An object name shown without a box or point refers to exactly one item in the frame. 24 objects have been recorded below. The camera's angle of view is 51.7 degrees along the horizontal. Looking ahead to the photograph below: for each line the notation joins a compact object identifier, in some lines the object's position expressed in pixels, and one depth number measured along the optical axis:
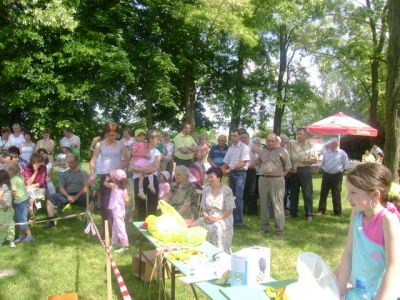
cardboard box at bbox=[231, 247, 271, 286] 2.68
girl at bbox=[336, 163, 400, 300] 1.97
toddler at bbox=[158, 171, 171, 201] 7.37
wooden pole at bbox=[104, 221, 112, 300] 3.41
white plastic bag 2.07
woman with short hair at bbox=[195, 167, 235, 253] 5.03
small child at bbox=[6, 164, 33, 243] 6.46
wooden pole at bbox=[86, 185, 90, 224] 7.25
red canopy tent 11.73
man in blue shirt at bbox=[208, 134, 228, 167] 8.30
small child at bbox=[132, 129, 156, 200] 6.82
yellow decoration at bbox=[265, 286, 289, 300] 2.20
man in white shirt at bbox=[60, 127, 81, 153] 9.43
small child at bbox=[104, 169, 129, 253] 5.88
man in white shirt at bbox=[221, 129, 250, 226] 7.44
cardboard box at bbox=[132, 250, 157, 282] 4.68
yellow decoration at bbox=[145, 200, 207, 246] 3.81
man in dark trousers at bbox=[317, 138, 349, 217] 8.45
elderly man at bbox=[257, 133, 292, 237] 6.73
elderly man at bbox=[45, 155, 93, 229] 7.52
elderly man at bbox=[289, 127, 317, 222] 8.09
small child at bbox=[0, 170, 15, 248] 6.11
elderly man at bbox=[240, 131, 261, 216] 8.55
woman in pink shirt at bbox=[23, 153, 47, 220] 7.68
